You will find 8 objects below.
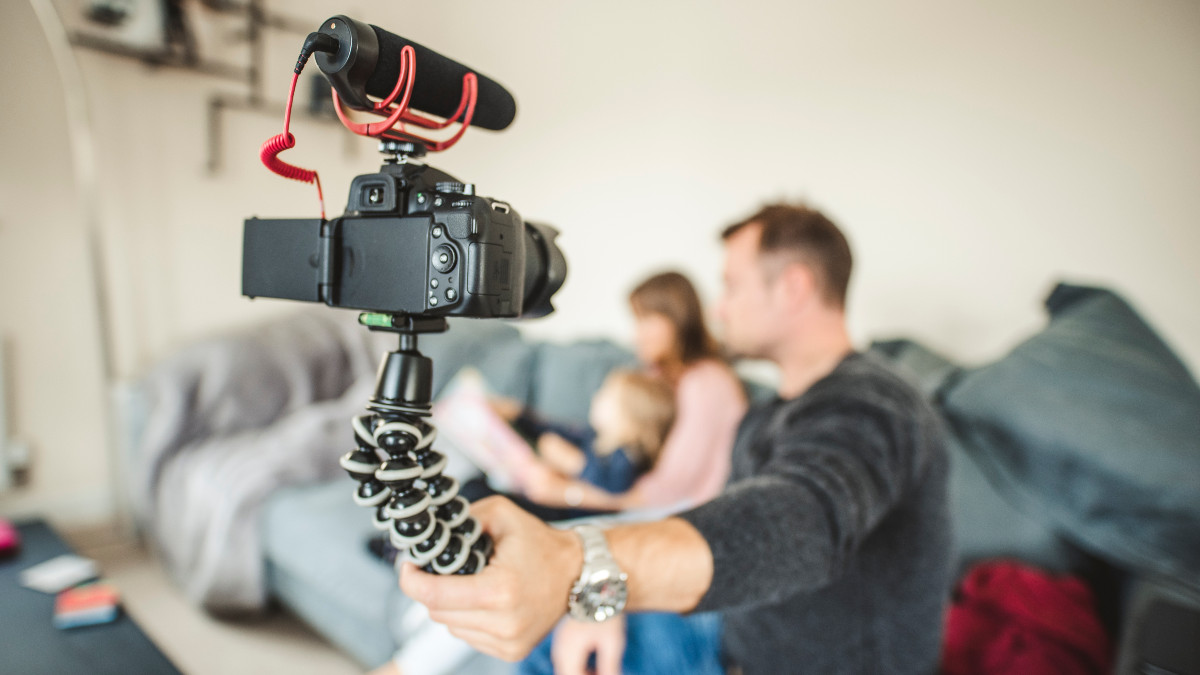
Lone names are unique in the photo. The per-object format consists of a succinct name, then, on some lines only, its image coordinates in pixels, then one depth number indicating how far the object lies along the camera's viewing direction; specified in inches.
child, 64.0
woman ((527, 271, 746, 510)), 61.8
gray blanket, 65.4
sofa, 40.0
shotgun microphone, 14.2
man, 17.6
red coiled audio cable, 15.3
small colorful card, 43.6
